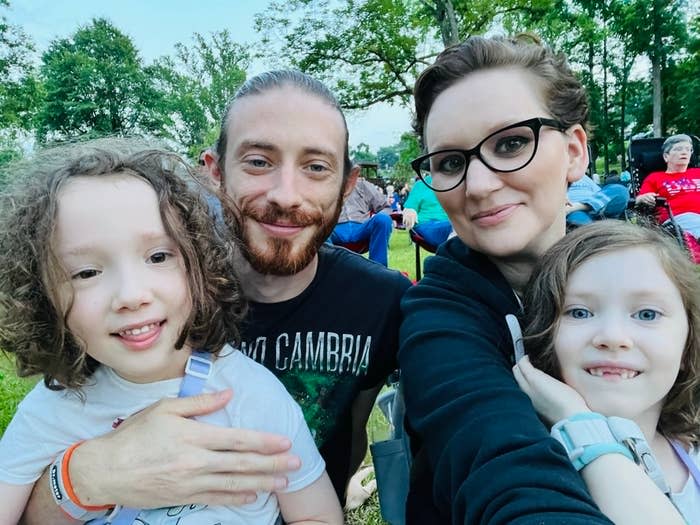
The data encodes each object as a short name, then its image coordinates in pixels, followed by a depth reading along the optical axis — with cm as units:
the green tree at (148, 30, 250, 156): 4138
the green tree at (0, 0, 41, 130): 2881
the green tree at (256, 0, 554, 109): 1639
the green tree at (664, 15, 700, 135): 3023
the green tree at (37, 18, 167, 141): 3309
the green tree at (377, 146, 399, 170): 10275
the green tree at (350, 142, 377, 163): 7358
